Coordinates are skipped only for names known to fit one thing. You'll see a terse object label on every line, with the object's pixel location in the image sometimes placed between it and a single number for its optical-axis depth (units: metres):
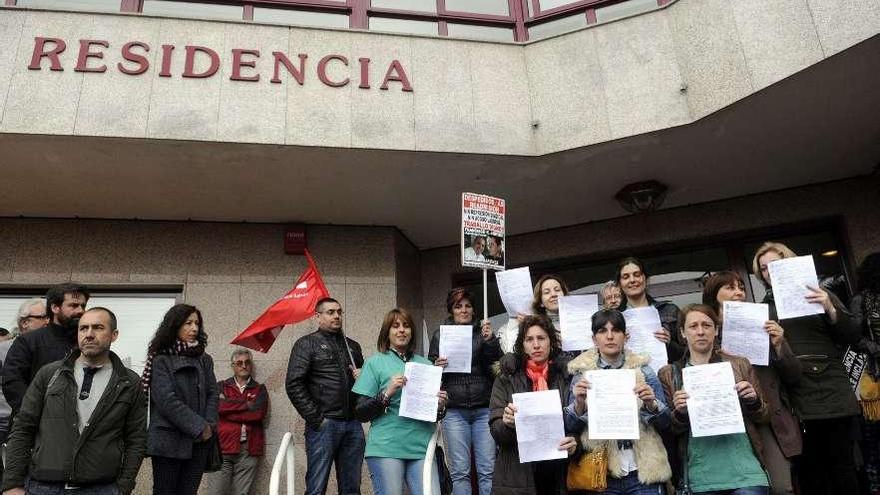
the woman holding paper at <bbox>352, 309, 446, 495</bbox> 4.32
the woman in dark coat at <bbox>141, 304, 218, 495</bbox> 4.20
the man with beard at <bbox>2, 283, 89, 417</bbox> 4.07
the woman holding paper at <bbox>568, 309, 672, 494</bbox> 3.28
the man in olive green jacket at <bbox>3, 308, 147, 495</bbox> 3.31
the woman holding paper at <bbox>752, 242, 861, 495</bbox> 3.72
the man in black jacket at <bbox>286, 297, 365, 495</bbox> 4.79
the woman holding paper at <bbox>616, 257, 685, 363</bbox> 4.47
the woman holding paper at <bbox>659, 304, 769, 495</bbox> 3.19
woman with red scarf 3.54
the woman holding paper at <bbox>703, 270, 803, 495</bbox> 3.27
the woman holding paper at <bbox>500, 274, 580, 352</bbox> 4.67
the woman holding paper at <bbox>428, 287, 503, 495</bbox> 4.72
